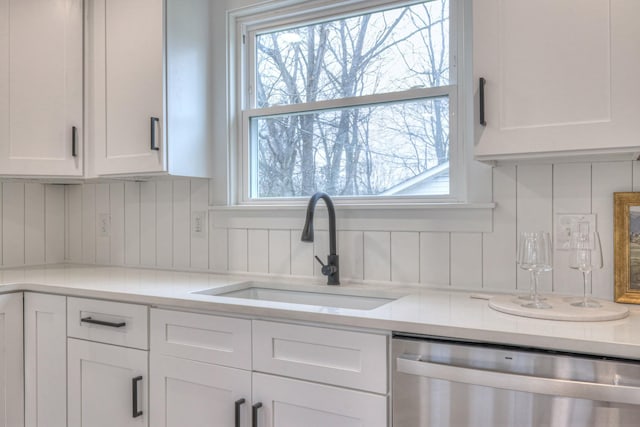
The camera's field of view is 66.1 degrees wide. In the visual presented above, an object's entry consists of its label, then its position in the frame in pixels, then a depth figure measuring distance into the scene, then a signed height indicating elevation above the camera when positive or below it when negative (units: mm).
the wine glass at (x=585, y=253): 1348 -110
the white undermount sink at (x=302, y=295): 1784 -314
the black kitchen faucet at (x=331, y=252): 1868 -145
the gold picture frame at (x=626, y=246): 1482 -102
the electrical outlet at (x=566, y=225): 1568 -39
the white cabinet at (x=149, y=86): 2049 +561
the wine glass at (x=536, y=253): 1397 -113
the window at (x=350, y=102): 1905 +467
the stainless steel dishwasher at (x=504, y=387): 1041 -392
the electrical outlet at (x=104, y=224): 2617 -48
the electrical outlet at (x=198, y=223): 2316 -38
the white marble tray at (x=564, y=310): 1240 -258
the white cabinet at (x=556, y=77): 1283 +374
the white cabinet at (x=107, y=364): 1704 -539
